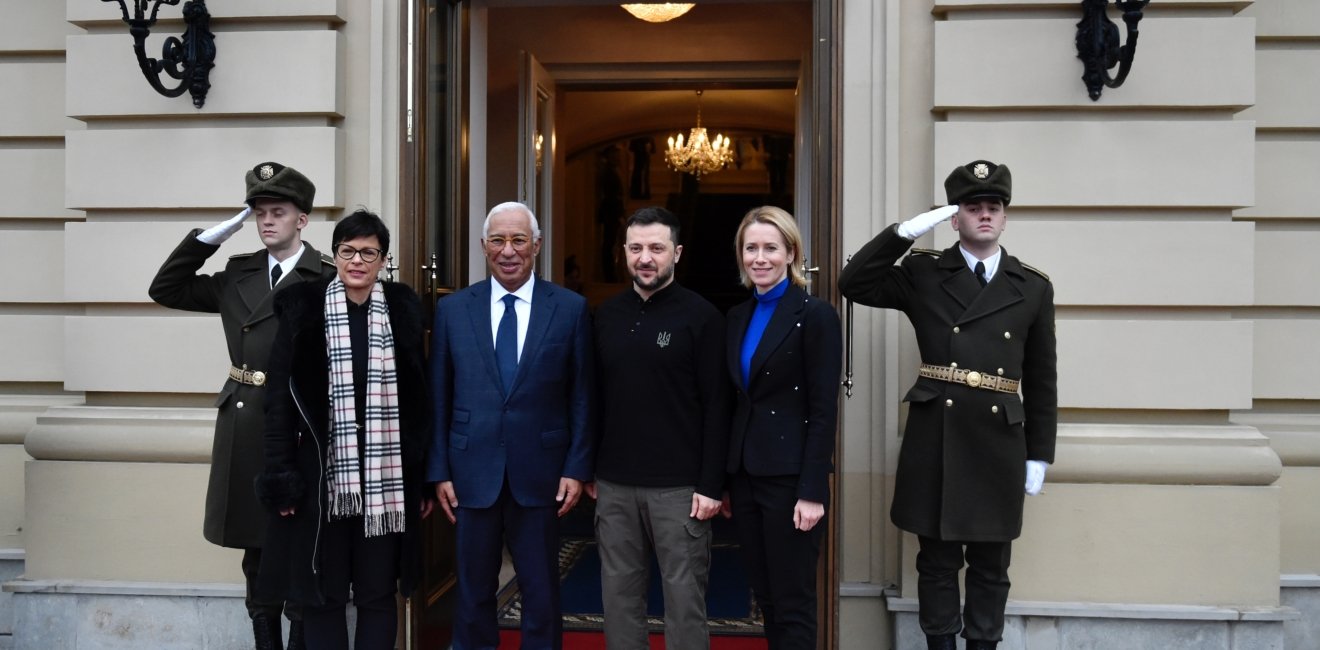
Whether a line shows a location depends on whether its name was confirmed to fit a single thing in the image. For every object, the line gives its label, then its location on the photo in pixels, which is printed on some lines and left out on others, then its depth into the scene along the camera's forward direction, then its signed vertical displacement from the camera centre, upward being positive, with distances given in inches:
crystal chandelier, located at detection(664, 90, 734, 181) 465.1 +73.7
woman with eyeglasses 135.2 -16.3
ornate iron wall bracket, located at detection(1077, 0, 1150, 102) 161.3 +42.1
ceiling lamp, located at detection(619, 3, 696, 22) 294.8 +86.3
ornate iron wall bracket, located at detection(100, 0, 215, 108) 175.3 +43.6
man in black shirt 142.2 -16.7
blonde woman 139.6 -14.7
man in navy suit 146.4 -15.9
